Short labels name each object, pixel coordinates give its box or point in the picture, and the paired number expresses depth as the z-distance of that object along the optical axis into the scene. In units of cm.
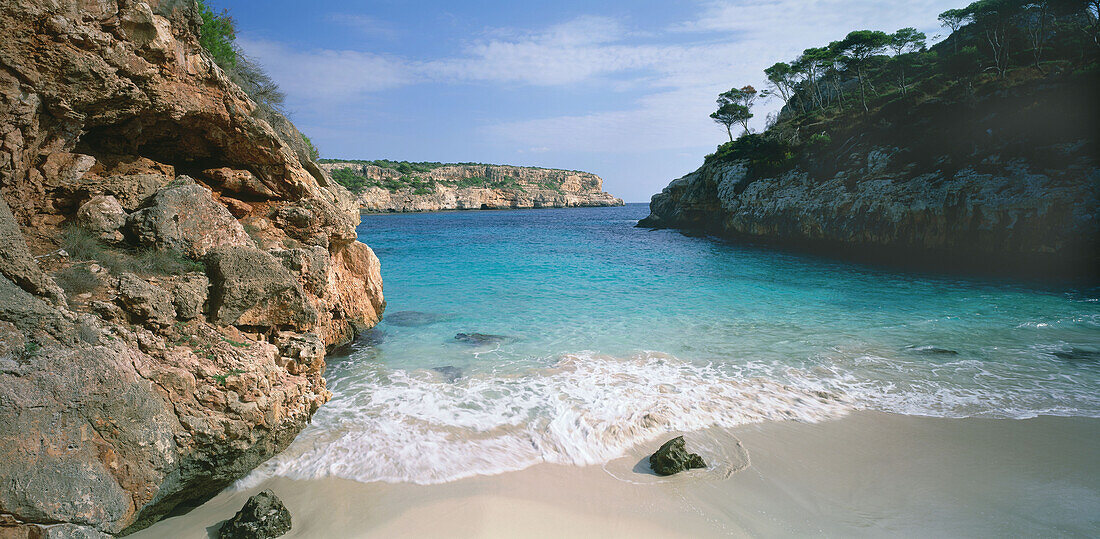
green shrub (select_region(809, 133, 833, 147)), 2838
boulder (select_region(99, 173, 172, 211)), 492
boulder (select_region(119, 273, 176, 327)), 385
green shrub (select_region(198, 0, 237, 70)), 905
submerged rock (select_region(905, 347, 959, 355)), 860
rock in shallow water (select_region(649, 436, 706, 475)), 491
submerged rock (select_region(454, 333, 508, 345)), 952
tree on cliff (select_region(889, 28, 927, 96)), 3170
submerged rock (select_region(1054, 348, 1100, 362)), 823
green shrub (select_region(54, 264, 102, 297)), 372
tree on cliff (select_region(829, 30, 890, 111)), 3014
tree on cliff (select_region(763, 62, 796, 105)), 3966
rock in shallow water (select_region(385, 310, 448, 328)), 1105
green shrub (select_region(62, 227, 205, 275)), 416
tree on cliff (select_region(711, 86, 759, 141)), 4719
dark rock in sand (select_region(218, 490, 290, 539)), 381
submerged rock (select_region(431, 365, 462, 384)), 760
